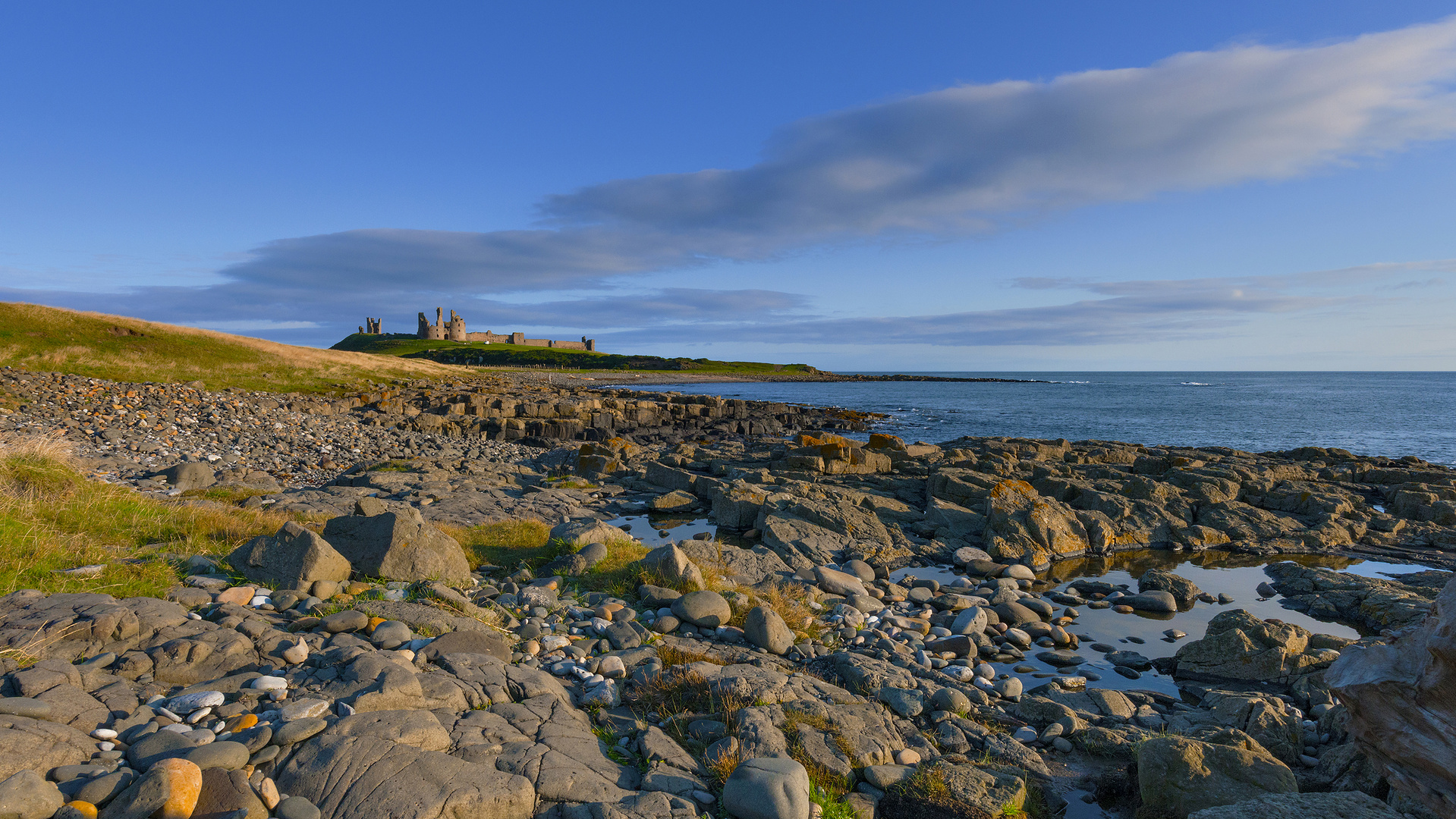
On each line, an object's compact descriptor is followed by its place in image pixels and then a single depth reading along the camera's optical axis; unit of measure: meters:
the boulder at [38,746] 3.67
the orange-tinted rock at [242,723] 4.52
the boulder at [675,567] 9.72
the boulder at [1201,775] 5.22
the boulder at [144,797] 3.52
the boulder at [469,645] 6.25
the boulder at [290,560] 7.68
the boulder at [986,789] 5.21
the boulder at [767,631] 8.13
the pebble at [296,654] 5.57
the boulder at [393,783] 4.02
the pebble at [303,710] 4.59
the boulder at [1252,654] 8.18
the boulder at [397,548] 8.51
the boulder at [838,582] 11.31
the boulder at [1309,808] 4.54
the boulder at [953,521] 15.26
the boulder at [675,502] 18.00
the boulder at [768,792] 4.49
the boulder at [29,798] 3.35
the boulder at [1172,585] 11.61
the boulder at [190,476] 15.22
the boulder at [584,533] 11.28
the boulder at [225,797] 3.69
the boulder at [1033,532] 13.92
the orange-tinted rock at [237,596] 6.77
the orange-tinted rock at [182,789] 3.58
